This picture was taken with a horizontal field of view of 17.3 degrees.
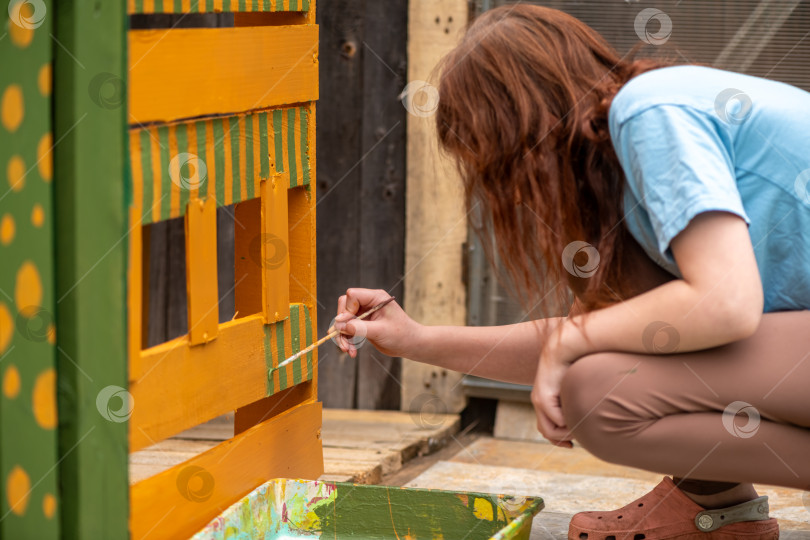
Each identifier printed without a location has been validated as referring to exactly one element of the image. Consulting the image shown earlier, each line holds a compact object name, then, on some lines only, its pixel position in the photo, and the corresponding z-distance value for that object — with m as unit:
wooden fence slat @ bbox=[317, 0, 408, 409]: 4.24
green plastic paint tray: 3.38
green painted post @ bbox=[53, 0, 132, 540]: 3.08
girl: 3.13
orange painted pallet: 3.16
